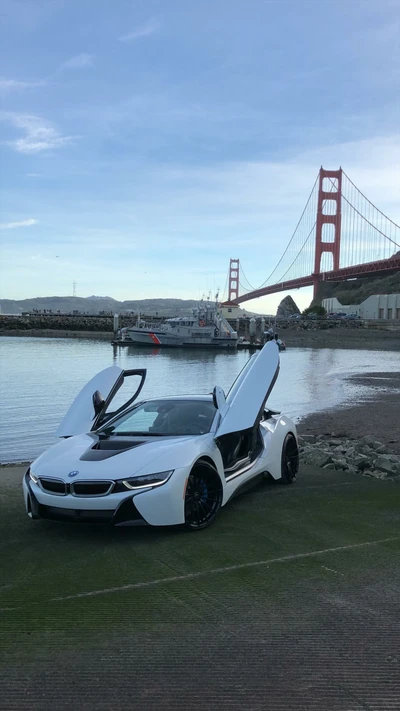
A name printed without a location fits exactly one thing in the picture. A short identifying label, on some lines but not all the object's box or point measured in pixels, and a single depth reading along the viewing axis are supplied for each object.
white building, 111.81
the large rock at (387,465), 8.07
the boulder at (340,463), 8.62
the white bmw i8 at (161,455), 4.90
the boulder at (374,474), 8.02
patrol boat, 71.00
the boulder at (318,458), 8.88
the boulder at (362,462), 8.58
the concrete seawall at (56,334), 98.12
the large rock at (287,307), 175.39
